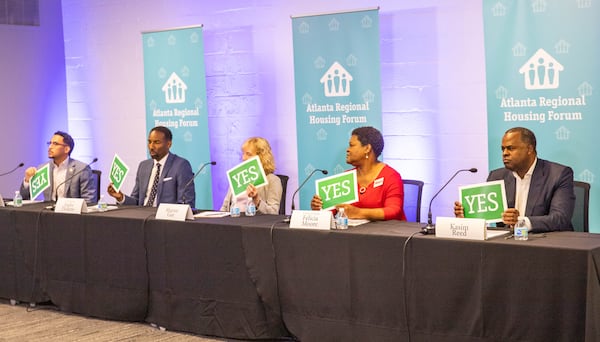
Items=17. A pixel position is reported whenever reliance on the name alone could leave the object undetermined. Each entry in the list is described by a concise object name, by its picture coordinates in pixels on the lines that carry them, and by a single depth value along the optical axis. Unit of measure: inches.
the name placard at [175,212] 175.6
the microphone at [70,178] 219.1
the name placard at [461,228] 133.8
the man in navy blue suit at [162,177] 216.1
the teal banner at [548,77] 188.4
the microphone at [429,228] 143.0
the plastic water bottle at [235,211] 178.9
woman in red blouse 176.1
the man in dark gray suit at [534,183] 154.3
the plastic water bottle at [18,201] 213.9
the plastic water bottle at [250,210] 180.4
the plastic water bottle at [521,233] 132.9
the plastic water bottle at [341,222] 153.6
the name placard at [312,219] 153.5
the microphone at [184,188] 203.5
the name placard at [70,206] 193.3
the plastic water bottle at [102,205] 197.3
